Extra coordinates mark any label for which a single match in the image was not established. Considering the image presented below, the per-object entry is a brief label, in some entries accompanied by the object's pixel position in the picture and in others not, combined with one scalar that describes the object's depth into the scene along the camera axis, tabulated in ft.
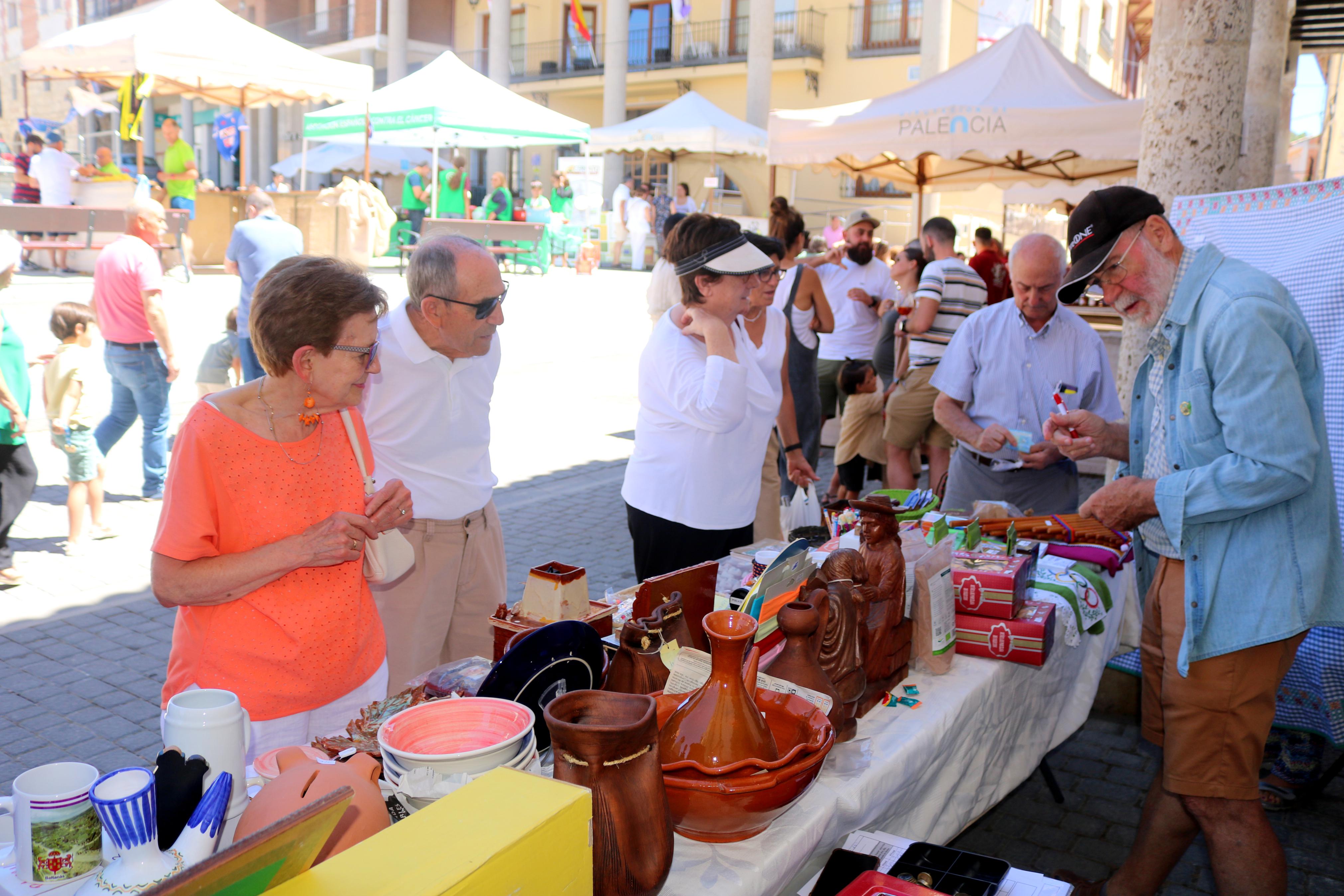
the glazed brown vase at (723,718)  4.69
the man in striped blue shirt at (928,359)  19.56
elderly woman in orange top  6.28
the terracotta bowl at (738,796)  4.61
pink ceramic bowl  4.47
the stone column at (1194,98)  14.21
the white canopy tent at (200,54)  35.55
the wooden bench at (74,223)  39.52
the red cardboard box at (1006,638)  7.59
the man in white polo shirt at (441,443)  8.43
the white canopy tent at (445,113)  46.47
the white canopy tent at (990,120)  21.42
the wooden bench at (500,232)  53.83
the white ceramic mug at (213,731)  4.03
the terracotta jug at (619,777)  3.98
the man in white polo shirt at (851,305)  23.88
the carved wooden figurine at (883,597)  6.56
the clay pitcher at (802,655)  5.58
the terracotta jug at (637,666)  5.41
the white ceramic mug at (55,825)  3.59
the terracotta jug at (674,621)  5.94
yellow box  3.14
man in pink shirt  19.75
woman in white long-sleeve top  9.40
